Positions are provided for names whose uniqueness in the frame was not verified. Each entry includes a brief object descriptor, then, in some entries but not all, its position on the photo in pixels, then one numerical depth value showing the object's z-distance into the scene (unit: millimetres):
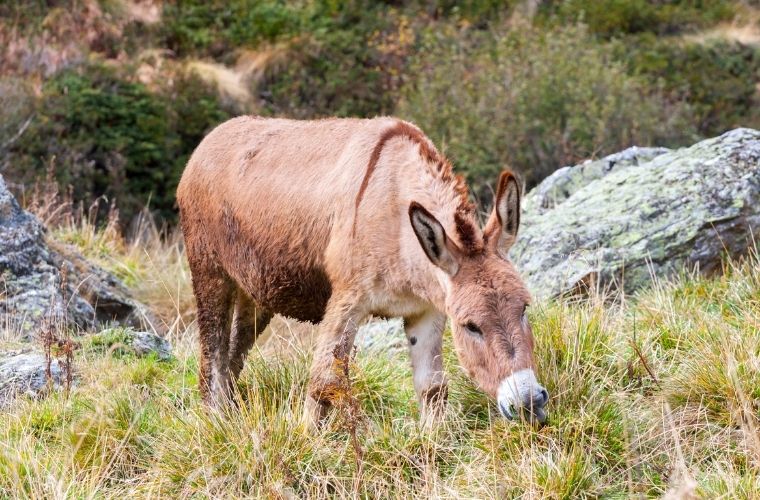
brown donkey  10602
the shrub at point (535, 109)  31328
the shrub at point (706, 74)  37531
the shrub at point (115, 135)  30094
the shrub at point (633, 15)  41187
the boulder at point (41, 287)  15586
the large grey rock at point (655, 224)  16266
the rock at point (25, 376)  12859
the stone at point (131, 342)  14602
